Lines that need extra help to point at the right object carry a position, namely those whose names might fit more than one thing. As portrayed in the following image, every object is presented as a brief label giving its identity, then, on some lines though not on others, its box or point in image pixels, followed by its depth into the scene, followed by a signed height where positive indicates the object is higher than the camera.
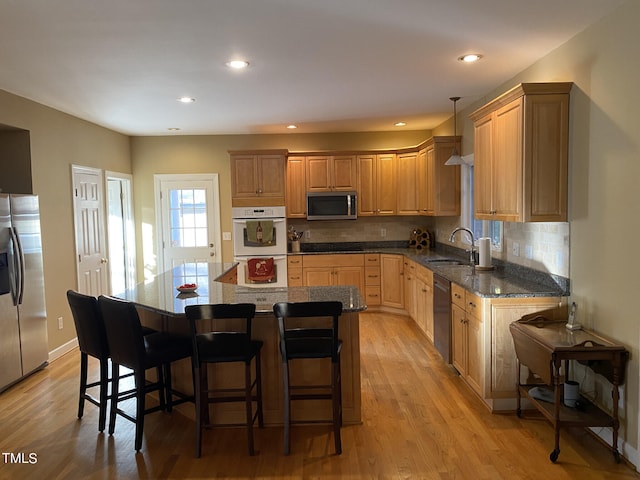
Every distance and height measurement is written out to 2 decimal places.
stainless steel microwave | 6.52 +0.17
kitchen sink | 5.15 -0.53
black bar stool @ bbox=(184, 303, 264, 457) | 2.69 -0.80
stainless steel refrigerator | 3.90 -0.60
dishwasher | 4.07 -0.93
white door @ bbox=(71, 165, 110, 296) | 5.22 -0.09
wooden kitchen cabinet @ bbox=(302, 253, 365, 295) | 6.37 -0.71
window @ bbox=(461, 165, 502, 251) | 5.28 +0.10
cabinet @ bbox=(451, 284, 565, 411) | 3.24 -0.93
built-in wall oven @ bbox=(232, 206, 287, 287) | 6.32 -0.35
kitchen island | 3.13 -1.02
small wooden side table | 2.61 -0.88
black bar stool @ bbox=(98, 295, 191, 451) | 2.81 -0.83
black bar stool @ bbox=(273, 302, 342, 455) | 2.70 -0.79
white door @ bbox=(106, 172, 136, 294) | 6.37 -0.15
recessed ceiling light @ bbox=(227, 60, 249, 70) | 3.43 +1.18
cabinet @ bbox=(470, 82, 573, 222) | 3.16 +0.44
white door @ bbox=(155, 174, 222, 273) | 6.83 +0.03
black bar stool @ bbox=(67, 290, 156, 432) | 3.08 -0.78
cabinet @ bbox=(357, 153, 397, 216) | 6.56 +0.46
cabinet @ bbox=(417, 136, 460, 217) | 5.60 +0.44
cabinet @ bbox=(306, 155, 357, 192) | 6.55 +0.64
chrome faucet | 4.74 -0.42
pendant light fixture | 4.77 +0.59
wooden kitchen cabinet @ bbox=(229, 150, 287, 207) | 6.38 +0.52
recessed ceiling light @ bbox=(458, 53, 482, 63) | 3.42 +1.19
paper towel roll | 4.29 -0.35
